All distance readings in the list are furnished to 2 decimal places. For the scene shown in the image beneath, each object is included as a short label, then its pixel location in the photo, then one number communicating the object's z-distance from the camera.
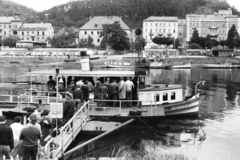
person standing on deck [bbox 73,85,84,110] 20.11
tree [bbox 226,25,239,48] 138.88
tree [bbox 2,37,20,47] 141.00
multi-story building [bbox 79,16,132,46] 146.18
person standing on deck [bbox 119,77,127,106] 22.78
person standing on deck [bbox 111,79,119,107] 22.77
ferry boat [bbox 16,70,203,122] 21.77
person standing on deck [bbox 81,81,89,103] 21.56
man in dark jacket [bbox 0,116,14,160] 11.27
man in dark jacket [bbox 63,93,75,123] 17.95
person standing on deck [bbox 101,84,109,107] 22.22
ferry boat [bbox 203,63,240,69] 104.68
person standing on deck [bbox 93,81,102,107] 22.38
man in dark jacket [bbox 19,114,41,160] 11.68
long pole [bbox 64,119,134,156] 16.69
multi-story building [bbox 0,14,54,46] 160.88
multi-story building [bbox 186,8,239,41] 156.00
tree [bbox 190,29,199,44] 141.88
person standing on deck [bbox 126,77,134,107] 22.92
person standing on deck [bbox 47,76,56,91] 24.59
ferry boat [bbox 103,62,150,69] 80.69
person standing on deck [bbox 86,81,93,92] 23.58
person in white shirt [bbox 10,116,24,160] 12.58
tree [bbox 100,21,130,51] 114.75
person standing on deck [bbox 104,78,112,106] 22.83
